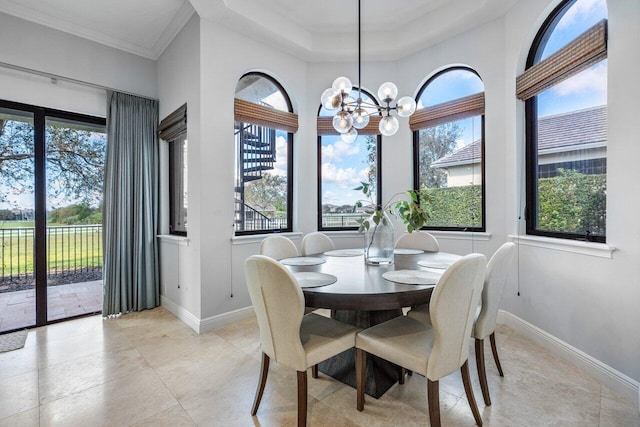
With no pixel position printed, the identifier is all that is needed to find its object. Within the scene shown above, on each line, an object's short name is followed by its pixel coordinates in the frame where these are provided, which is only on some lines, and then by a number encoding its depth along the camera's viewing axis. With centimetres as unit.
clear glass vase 211
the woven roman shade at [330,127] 379
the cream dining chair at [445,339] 131
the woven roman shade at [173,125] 299
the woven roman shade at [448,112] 308
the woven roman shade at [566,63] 198
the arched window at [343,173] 392
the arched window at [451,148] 317
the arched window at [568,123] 210
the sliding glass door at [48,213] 285
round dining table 147
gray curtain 320
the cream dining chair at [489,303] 172
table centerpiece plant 206
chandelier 224
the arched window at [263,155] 321
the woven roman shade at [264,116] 307
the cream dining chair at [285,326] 138
